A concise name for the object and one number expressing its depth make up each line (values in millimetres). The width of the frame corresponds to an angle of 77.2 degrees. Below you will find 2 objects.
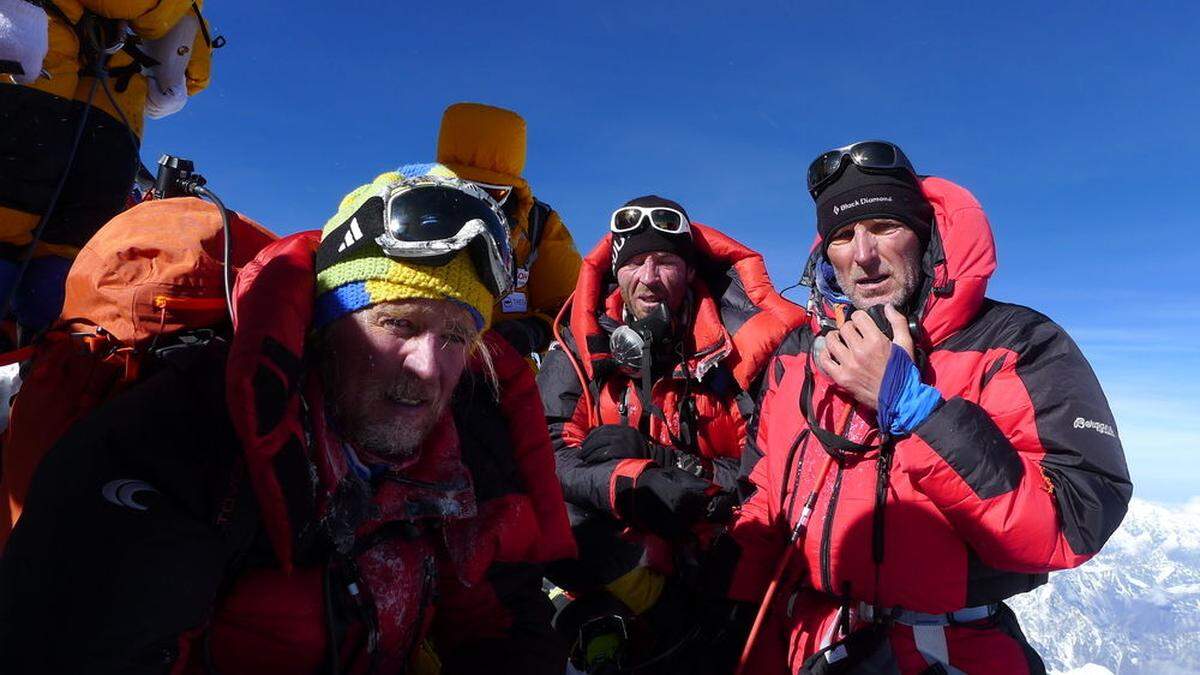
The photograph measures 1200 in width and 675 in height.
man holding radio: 785
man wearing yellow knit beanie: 529
